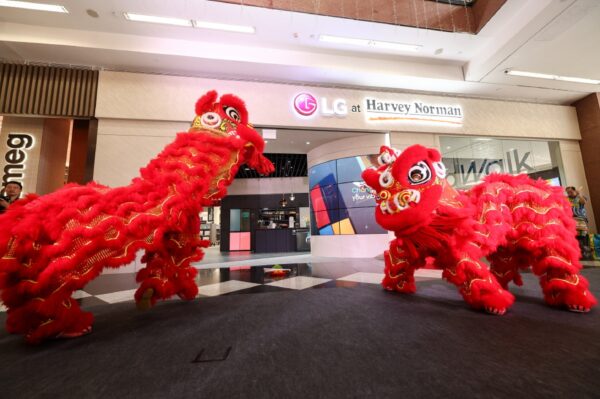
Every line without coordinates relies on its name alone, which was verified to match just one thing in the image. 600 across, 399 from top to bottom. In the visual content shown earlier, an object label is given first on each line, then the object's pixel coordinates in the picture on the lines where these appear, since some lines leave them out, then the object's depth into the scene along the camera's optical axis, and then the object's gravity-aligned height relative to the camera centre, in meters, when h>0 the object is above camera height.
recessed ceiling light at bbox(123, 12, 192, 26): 2.84 +2.70
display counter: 7.61 -0.34
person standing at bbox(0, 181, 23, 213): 2.38 +0.50
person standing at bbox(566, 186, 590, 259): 3.43 +0.01
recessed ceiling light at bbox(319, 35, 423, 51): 3.35 +2.73
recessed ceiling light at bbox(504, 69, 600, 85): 3.77 +2.42
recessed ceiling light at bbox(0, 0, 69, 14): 2.60 +2.66
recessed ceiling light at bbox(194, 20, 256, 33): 2.99 +2.70
